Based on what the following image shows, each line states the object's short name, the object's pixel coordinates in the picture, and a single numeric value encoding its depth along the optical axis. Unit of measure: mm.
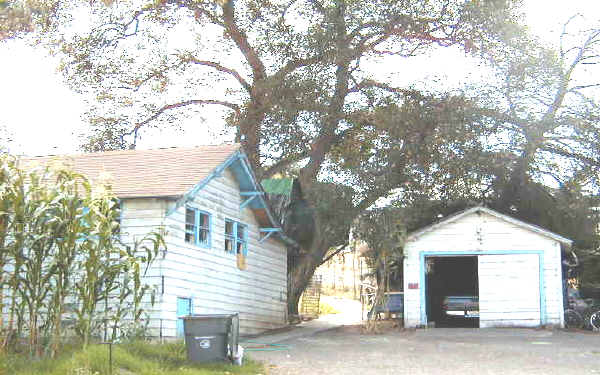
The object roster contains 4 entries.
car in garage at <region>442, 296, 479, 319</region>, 25703
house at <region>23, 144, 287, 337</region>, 16969
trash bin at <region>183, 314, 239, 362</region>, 11758
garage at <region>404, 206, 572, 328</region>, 22328
